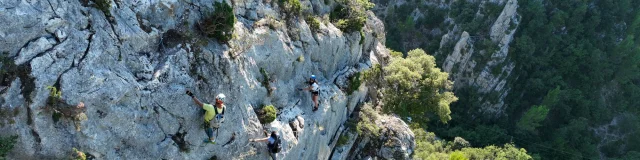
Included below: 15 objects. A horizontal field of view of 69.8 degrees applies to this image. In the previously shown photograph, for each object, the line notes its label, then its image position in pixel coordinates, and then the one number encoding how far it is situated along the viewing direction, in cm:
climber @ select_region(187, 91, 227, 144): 1603
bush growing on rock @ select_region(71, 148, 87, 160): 1374
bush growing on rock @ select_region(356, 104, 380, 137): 2634
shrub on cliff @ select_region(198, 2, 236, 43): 1747
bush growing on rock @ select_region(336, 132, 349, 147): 2581
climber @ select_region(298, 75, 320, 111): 2173
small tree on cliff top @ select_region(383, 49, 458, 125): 3012
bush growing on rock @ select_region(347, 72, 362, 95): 2620
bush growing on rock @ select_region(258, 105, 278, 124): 1930
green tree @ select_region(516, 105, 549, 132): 6027
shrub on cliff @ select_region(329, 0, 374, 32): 2709
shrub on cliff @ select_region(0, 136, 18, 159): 1251
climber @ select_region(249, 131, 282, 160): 1808
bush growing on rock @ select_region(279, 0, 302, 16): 2239
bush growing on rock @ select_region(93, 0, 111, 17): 1493
